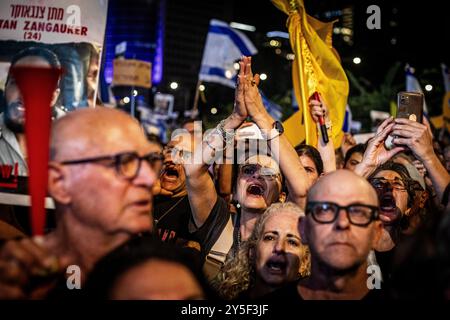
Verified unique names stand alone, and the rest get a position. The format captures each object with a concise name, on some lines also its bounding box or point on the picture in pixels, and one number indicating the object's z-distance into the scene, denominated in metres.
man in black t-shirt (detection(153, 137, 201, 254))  4.86
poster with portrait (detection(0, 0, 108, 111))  4.55
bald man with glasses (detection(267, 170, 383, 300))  3.15
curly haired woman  4.05
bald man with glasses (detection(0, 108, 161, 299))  2.76
